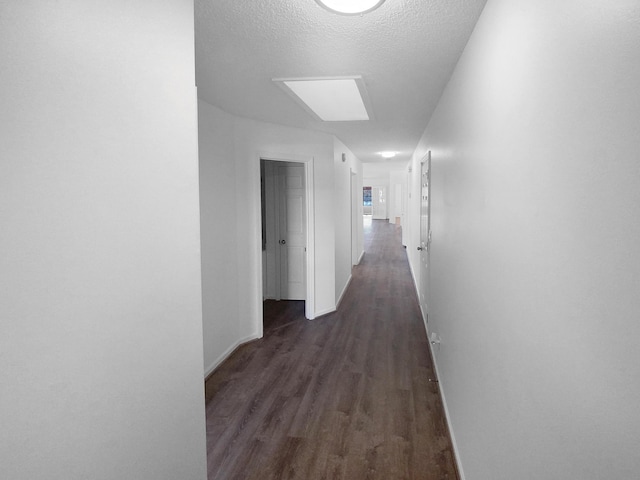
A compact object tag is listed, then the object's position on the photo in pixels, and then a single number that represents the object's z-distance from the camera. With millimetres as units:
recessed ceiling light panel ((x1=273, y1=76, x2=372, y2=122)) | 2822
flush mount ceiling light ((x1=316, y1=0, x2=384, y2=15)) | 1674
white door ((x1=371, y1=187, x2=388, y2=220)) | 22016
